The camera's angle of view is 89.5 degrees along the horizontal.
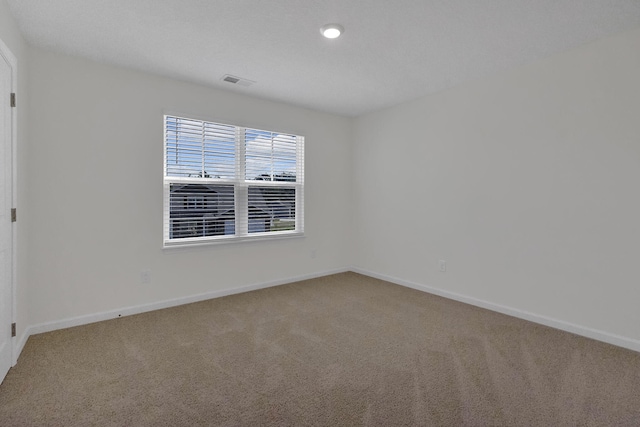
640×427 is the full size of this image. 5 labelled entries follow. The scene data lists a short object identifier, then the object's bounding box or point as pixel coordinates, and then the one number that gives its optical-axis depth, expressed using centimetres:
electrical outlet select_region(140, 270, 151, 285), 336
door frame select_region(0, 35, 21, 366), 226
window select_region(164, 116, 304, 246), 361
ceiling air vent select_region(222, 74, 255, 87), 346
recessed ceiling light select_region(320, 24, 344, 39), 245
